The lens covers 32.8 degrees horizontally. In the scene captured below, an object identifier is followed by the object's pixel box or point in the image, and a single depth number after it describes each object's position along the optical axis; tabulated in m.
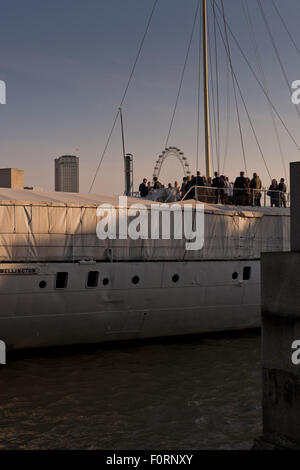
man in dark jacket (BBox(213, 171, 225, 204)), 22.94
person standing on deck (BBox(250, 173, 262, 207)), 24.06
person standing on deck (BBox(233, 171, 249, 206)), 23.81
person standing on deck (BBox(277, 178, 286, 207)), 25.42
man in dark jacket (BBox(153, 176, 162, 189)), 25.70
